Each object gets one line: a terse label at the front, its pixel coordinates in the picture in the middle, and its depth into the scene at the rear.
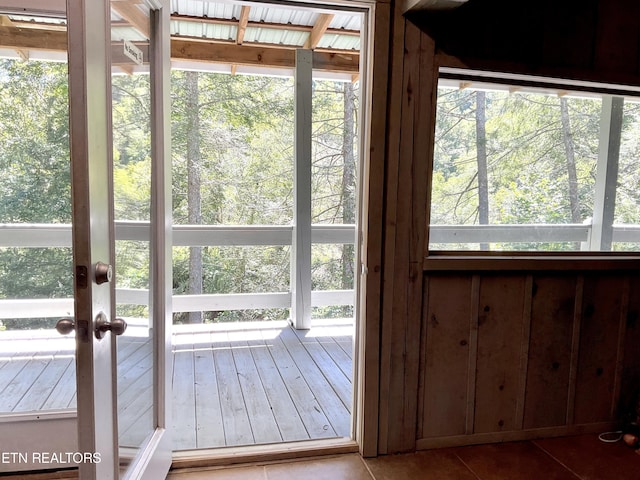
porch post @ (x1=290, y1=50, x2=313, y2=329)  3.74
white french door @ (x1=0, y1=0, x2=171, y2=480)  1.04
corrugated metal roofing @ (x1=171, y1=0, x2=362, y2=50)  2.96
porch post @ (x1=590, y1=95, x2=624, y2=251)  2.32
